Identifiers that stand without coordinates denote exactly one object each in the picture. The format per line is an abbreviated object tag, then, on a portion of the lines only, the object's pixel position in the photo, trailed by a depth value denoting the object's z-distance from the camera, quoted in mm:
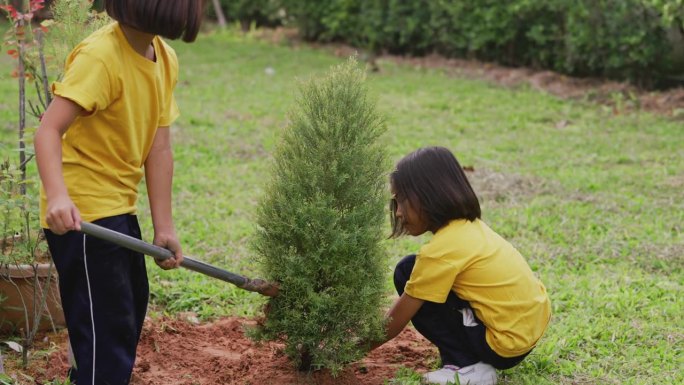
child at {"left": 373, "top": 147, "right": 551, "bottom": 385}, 3291
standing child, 2646
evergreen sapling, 3172
